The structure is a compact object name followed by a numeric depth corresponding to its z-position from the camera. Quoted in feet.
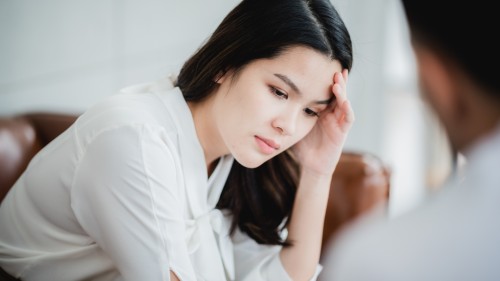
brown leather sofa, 4.79
